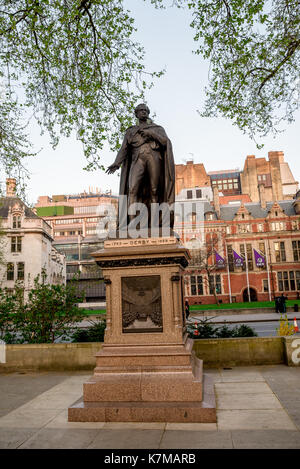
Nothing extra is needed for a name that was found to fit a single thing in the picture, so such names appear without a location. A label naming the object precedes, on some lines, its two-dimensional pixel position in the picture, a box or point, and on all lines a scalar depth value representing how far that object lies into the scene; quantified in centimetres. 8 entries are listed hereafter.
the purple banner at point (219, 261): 4170
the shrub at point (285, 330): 946
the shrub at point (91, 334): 991
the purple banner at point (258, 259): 4367
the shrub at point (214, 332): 954
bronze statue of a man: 653
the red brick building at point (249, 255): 5431
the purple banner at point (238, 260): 4277
